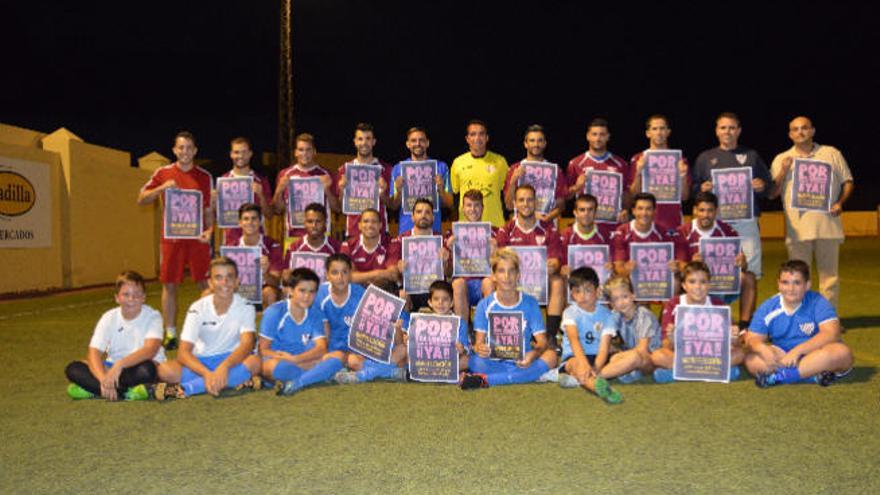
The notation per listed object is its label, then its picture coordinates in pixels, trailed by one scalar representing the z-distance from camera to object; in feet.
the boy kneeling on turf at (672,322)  17.53
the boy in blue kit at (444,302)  18.52
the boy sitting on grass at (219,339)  16.99
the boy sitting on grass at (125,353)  16.31
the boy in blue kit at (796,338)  16.56
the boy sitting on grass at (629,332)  17.28
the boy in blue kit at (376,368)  18.13
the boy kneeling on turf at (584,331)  17.07
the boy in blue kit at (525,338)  17.78
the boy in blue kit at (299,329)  17.99
